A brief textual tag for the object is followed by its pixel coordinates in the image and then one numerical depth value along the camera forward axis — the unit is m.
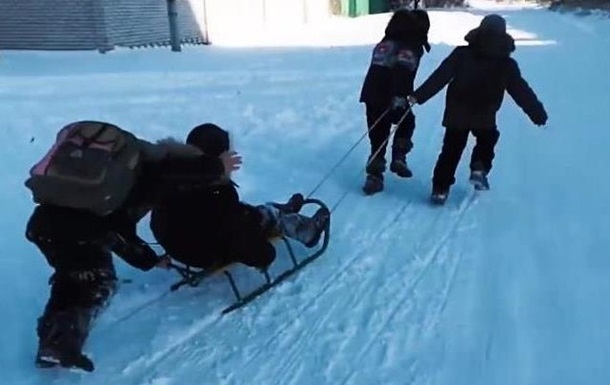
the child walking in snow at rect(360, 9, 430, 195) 7.29
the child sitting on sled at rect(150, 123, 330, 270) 4.71
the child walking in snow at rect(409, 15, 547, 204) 6.82
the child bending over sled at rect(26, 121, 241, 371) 3.94
